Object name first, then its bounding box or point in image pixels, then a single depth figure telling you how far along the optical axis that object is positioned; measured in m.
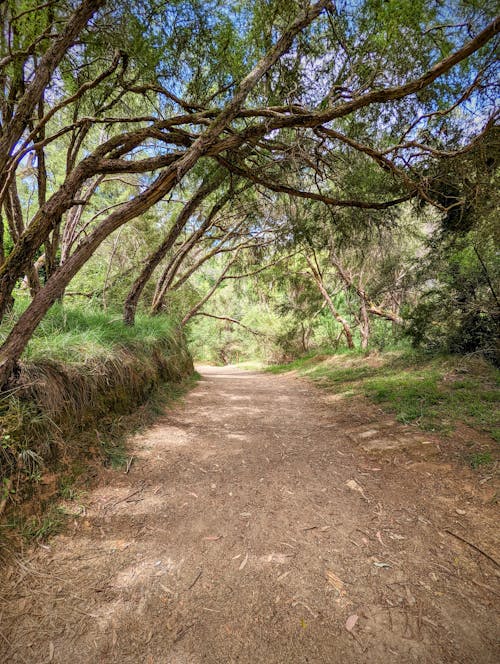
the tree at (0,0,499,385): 2.60
